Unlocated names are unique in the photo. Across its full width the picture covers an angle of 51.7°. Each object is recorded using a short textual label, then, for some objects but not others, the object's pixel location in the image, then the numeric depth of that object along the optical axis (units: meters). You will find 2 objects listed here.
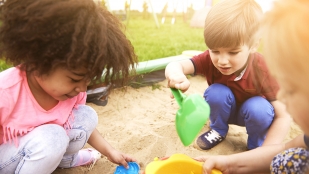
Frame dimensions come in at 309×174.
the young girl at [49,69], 0.91
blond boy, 1.32
